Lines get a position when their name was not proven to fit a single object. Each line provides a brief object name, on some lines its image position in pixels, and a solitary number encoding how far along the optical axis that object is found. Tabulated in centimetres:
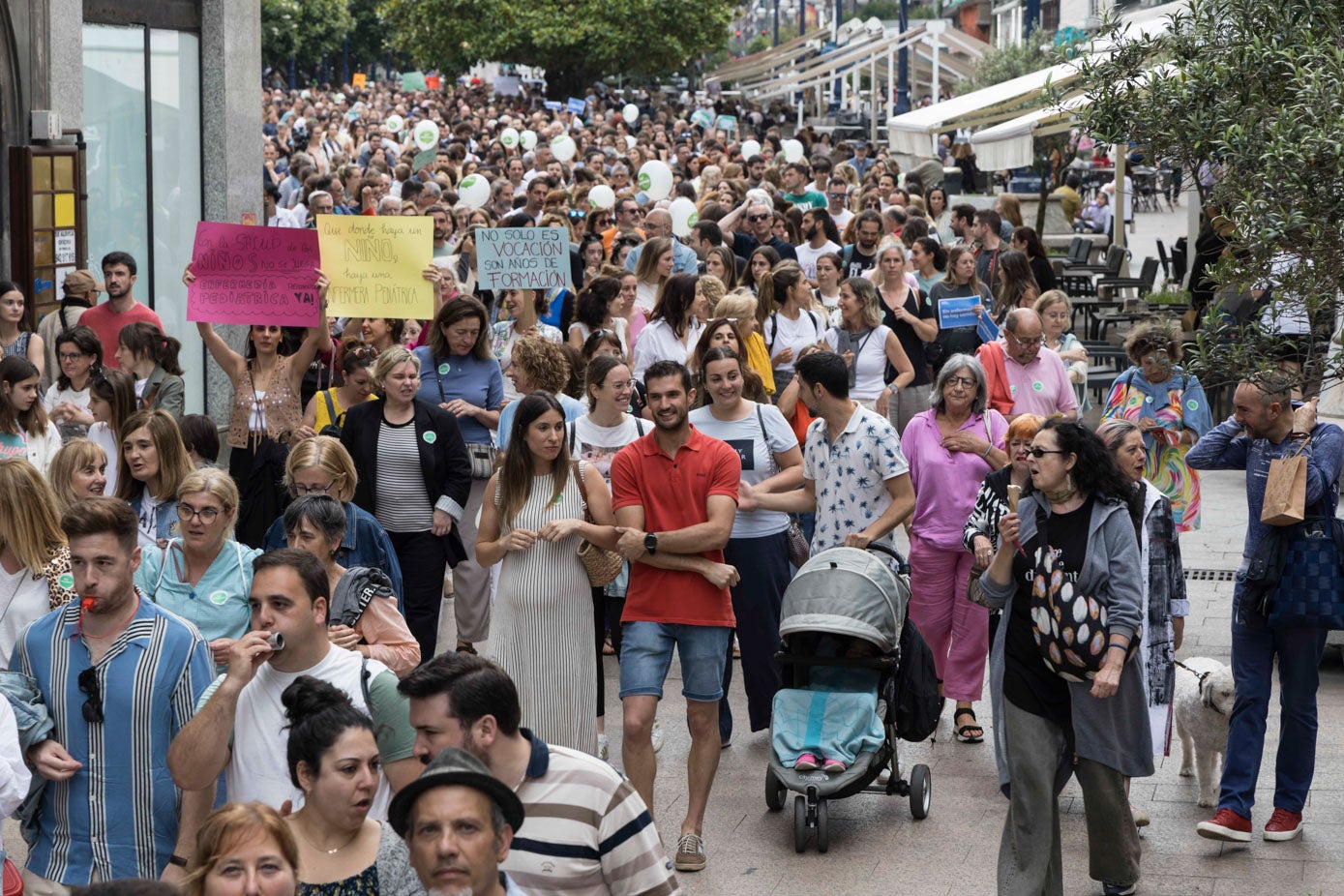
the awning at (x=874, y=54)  10531
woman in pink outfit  1678
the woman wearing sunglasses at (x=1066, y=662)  1245
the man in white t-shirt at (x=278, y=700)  948
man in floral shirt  1602
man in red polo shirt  1373
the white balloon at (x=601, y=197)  3950
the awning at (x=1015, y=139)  4100
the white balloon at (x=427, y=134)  5837
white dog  1513
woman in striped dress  1385
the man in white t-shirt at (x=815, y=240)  3034
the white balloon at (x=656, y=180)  4616
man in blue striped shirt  962
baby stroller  1430
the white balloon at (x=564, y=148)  5919
